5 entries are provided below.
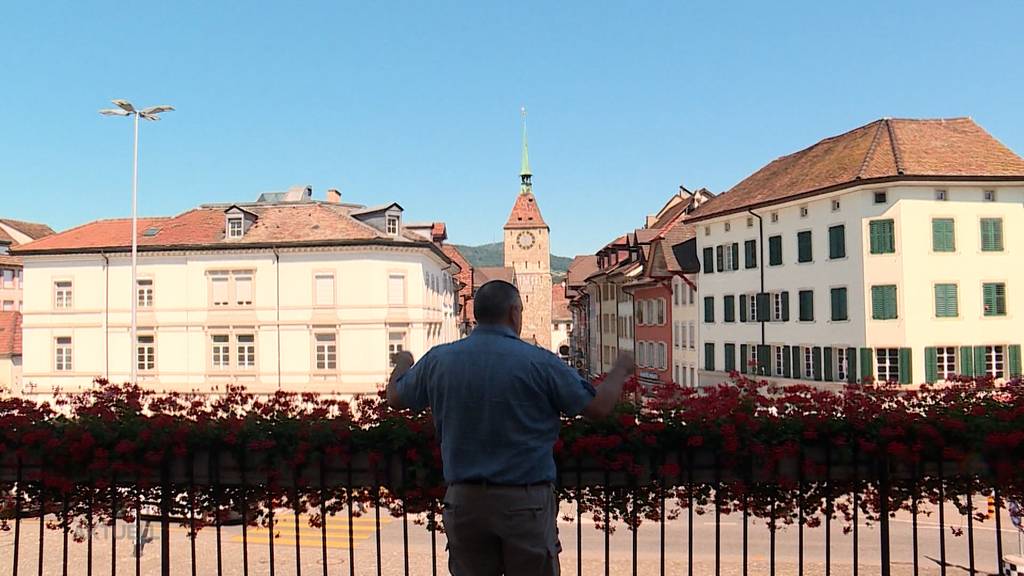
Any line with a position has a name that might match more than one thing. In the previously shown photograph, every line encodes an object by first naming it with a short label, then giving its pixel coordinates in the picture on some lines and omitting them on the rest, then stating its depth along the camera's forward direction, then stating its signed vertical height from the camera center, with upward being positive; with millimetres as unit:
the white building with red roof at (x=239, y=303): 35438 +1084
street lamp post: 31562 +6370
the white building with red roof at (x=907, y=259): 30781 +2371
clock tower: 114312 +8923
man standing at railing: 3355 -486
